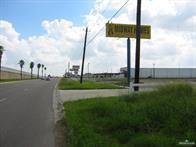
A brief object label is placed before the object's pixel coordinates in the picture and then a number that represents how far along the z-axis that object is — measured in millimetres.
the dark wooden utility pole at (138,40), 12174
